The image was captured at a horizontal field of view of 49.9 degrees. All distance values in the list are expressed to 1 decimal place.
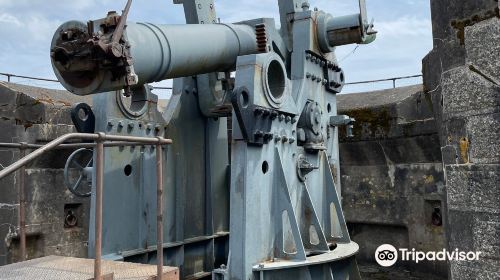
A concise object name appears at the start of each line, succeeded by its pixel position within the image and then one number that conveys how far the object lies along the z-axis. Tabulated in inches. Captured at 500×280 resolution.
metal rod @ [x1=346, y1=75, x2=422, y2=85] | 389.9
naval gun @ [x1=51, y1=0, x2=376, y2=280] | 148.3
